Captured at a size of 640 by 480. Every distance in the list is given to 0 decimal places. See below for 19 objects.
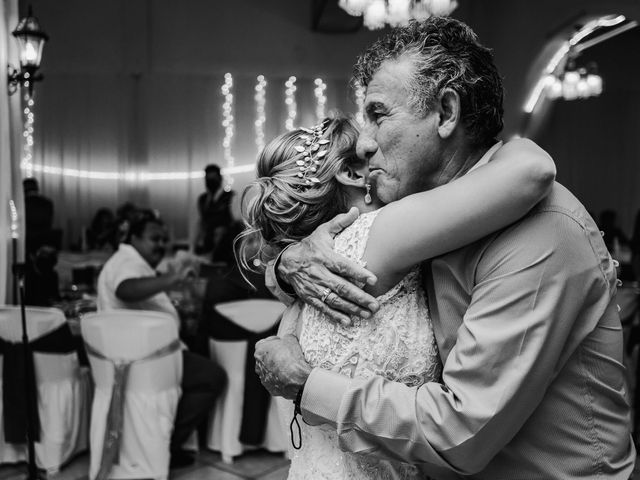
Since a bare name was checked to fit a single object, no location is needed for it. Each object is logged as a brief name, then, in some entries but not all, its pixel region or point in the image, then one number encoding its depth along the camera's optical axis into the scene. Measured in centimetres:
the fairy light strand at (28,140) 991
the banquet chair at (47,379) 346
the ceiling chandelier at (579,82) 848
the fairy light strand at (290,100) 1074
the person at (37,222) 469
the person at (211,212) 636
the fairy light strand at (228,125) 1063
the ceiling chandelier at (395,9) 462
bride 105
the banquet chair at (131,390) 333
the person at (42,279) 427
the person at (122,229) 393
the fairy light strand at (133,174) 1025
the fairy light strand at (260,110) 1068
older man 103
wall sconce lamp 366
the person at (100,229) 720
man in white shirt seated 363
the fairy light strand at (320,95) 1079
